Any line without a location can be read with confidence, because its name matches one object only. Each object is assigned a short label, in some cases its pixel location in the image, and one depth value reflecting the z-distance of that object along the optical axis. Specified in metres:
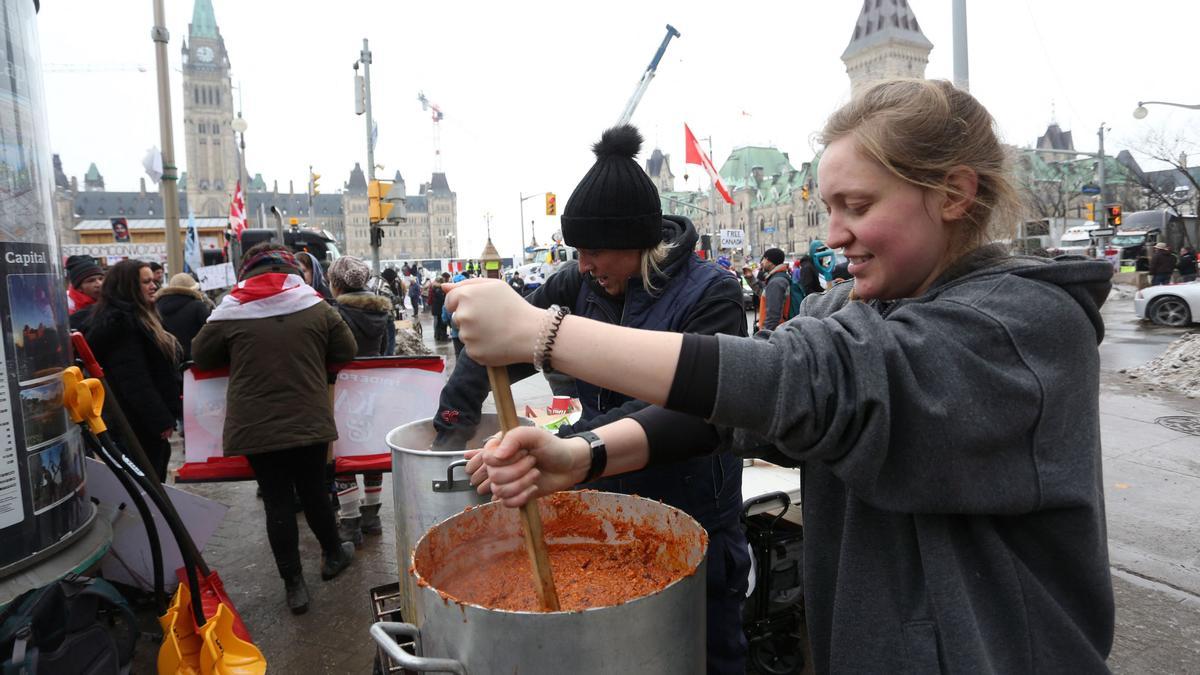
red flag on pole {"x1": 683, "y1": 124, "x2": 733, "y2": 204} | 25.34
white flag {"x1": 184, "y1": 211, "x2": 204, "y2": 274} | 12.49
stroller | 3.22
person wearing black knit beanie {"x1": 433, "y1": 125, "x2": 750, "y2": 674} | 2.21
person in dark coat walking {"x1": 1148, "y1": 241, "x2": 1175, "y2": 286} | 20.38
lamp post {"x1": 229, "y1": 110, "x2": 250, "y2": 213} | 24.67
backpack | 2.38
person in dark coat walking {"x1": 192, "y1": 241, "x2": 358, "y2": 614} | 4.16
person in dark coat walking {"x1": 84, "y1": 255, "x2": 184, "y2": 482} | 4.78
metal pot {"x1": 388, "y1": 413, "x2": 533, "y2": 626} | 2.20
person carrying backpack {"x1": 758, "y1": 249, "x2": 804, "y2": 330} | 9.60
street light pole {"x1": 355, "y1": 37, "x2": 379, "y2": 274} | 18.08
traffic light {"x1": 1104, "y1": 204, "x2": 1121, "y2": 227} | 28.30
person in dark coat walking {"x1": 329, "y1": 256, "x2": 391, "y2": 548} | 5.27
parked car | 14.83
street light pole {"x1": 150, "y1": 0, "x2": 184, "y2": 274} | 9.82
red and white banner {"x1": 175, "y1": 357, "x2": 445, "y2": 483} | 4.40
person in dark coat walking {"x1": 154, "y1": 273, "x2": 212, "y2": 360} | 6.19
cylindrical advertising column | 2.67
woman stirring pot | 0.96
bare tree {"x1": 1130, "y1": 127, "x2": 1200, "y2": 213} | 31.49
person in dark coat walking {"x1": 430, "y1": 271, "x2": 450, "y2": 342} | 17.50
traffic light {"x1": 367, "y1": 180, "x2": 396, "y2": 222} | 16.16
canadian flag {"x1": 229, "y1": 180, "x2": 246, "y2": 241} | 14.98
